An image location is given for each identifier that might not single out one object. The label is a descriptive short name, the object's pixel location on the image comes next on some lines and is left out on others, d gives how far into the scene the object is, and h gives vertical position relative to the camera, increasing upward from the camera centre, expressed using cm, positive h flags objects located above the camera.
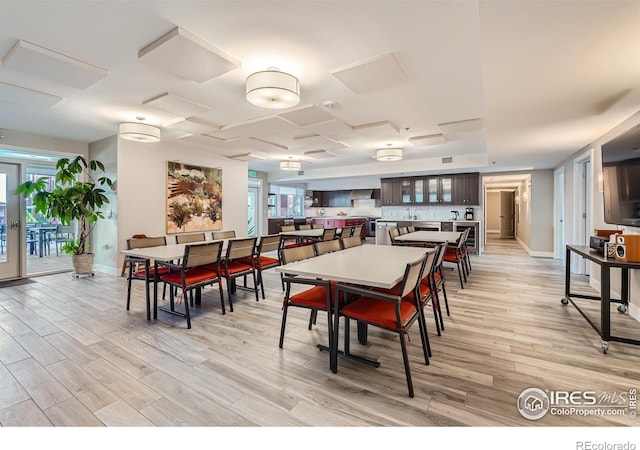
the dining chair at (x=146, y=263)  315 -41
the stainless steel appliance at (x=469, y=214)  824 +27
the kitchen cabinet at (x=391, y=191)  923 +103
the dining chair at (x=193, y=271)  293 -51
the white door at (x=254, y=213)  969 +39
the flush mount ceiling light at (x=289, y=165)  698 +141
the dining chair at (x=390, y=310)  186 -61
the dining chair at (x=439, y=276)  276 -53
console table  238 -61
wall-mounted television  268 +44
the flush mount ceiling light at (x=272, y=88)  265 +124
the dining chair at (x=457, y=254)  436 -47
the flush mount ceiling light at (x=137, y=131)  431 +138
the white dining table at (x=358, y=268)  197 -33
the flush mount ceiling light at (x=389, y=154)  589 +139
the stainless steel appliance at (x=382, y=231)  913 -21
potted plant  488 +43
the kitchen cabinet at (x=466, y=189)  802 +96
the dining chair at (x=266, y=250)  388 -34
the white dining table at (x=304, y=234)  560 -18
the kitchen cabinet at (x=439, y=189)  845 +99
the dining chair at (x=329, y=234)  546 -18
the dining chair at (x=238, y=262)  343 -48
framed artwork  596 +58
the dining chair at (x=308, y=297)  214 -58
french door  496 +6
